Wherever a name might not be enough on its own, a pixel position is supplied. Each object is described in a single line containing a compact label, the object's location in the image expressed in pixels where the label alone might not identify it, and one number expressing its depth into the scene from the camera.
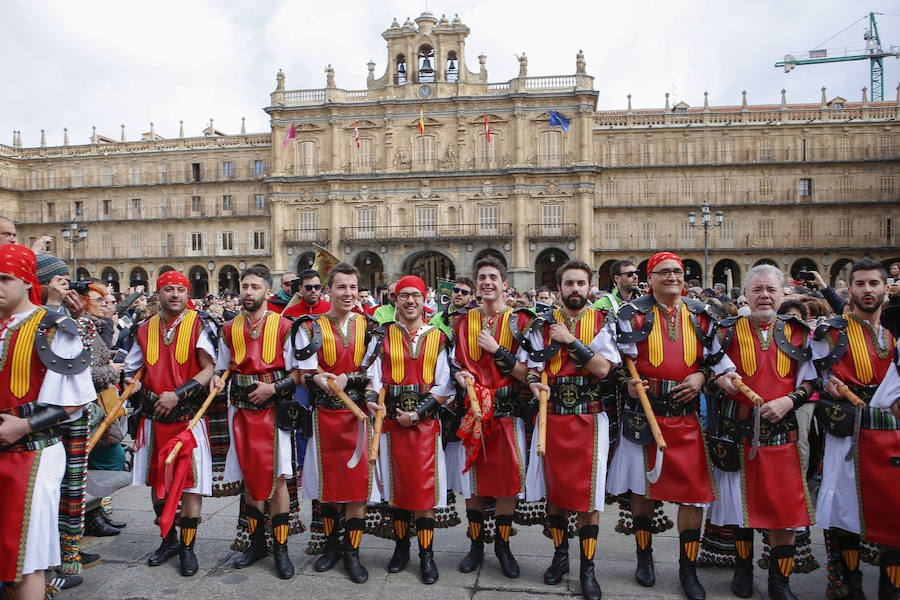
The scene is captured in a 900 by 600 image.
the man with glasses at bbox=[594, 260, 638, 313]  7.16
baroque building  33.91
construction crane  57.44
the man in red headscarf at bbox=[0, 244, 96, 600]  3.51
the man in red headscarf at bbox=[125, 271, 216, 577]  4.80
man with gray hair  4.24
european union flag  32.22
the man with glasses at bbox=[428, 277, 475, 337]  6.62
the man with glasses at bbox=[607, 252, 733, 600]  4.40
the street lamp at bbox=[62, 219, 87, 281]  28.47
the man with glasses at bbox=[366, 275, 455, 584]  4.67
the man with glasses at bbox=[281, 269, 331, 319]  7.05
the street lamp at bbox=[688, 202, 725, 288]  21.53
